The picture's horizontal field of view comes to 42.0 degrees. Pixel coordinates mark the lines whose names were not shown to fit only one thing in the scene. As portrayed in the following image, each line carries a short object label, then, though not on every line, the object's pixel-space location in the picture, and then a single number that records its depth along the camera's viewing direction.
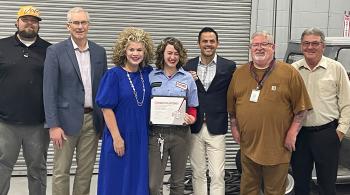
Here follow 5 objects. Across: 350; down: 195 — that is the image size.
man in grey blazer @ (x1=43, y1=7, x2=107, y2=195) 3.87
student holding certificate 3.92
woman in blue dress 3.77
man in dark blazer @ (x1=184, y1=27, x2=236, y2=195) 4.23
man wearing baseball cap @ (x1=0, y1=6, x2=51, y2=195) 4.03
